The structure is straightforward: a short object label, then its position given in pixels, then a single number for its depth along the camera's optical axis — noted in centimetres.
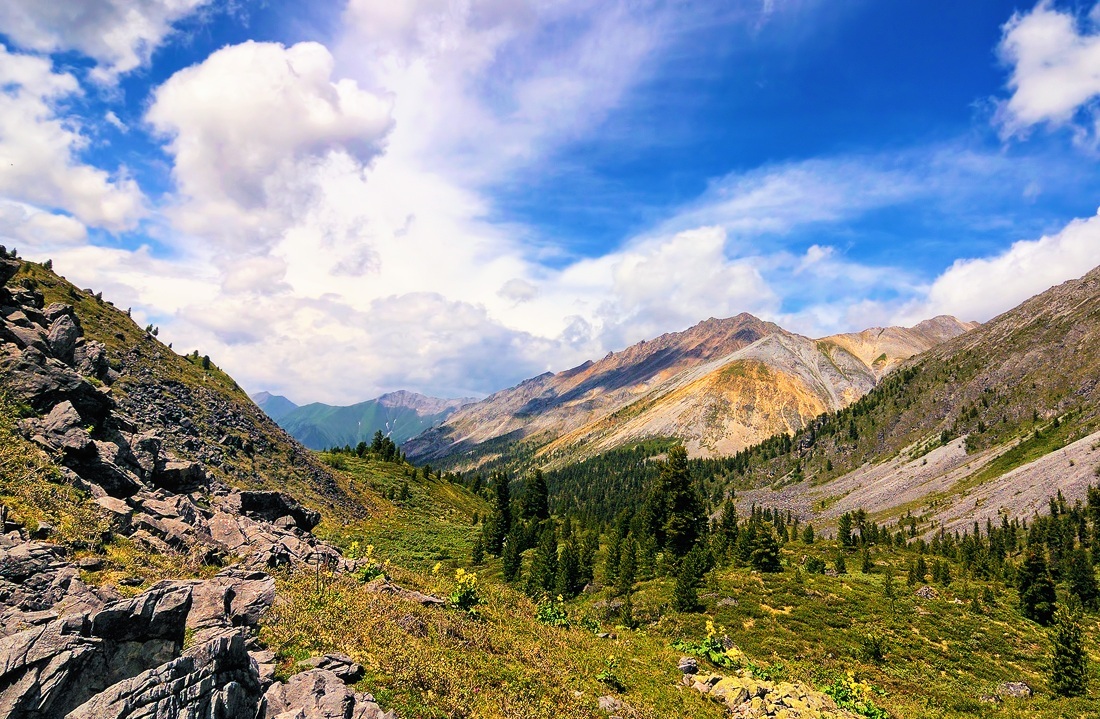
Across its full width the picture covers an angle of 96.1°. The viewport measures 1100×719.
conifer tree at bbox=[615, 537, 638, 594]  4078
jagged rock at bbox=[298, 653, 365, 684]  1187
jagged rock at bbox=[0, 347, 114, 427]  1978
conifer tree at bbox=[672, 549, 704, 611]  3578
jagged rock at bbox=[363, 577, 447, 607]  1933
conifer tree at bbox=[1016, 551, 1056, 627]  3684
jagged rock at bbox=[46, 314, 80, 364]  2761
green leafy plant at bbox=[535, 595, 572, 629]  2344
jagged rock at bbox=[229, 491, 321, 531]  2716
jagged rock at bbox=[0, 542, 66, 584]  1048
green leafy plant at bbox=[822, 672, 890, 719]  1858
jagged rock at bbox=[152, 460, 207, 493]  2339
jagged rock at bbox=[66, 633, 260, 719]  739
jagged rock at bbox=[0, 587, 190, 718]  723
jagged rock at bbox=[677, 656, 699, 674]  2078
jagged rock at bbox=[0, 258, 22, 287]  2450
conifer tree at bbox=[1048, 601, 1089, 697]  2511
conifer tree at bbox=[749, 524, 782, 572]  4341
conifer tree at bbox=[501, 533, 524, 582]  5088
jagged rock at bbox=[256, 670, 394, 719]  994
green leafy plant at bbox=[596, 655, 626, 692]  1708
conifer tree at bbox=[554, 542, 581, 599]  4422
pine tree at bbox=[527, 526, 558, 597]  4459
